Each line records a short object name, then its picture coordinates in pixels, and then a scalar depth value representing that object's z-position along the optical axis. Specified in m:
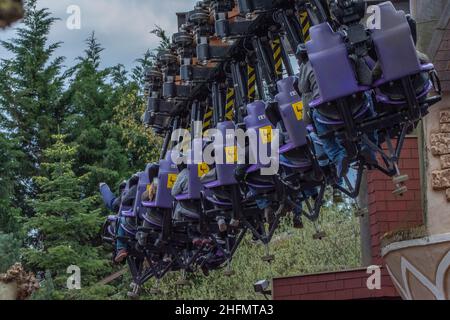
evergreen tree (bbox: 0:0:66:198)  33.94
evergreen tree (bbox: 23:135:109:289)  25.77
